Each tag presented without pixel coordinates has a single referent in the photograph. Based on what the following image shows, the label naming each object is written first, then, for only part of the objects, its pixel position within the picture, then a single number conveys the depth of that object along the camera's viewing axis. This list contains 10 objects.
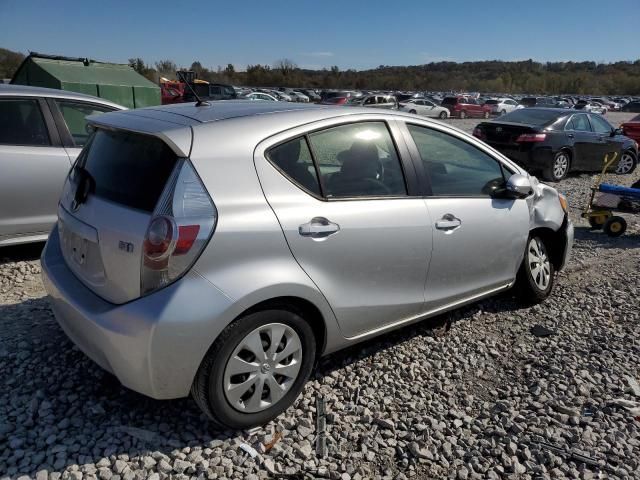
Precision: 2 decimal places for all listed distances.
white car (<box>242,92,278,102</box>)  25.76
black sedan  10.53
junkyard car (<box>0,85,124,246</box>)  4.54
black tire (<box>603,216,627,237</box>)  6.81
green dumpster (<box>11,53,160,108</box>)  9.95
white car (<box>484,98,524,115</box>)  39.88
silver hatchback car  2.29
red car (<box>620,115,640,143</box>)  14.38
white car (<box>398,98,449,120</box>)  34.69
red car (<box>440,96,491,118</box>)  37.75
